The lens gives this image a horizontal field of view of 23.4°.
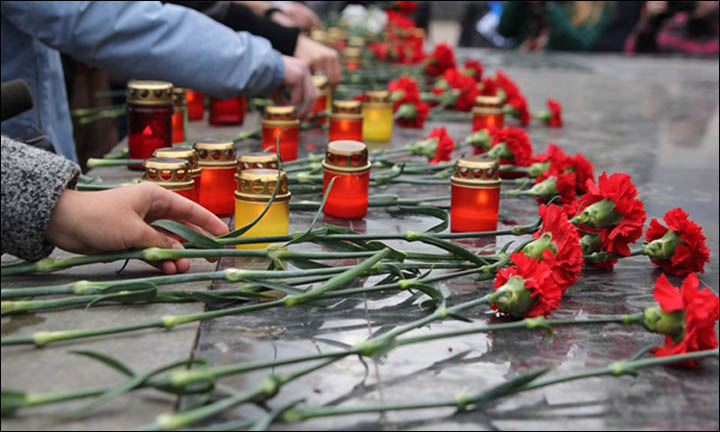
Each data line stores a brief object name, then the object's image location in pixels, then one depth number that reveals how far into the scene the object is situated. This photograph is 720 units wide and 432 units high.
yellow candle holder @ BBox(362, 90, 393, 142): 3.00
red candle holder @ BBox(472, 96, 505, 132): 3.08
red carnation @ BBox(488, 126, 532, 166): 2.61
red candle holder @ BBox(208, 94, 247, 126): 3.11
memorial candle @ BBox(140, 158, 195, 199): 2.18
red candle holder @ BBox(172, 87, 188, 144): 2.83
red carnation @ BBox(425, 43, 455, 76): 4.07
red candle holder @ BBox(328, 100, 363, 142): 2.83
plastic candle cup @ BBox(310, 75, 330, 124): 3.18
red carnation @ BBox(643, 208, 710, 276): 2.12
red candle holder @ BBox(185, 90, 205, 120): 3.24
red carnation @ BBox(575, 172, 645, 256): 2.11
